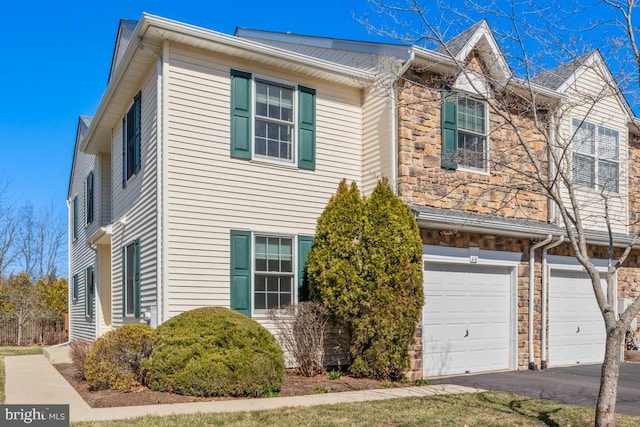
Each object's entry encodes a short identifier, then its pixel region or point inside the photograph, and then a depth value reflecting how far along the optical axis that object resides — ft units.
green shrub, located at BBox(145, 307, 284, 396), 28.27
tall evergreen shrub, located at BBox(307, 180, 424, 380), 33.32
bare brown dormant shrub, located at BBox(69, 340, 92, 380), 34.55
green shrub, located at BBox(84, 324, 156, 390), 29.37
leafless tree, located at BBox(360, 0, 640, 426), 21.84
